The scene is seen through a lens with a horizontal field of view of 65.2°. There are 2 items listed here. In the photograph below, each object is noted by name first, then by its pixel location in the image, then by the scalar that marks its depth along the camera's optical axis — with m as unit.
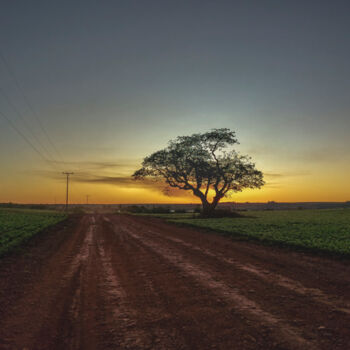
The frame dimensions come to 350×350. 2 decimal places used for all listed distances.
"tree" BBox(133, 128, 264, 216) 52.97
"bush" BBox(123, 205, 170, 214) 73.30
